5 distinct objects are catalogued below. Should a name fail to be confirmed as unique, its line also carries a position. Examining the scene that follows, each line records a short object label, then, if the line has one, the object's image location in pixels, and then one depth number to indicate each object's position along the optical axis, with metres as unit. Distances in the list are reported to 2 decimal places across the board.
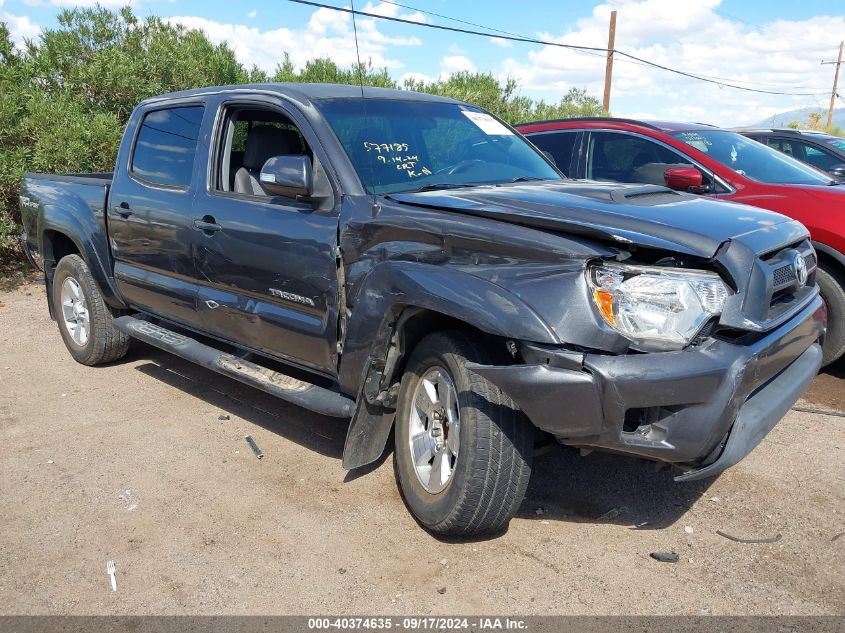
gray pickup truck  2.72
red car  5.11
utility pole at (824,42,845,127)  45.09
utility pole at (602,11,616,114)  22.73
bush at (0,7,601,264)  9.23
